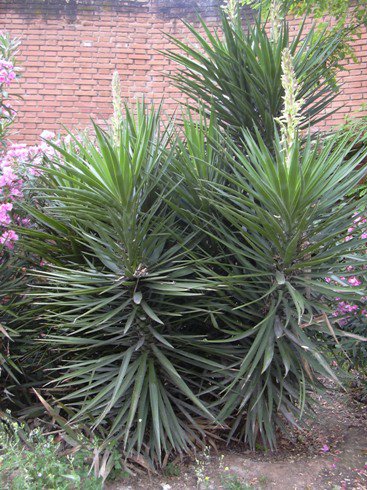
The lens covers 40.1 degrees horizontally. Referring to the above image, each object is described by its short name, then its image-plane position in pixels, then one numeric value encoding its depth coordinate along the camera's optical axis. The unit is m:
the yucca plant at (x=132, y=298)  2.29
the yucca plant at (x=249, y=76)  2.83
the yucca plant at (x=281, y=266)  2.15
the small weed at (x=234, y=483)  2.23
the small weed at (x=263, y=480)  2.35
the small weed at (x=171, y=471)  2.45
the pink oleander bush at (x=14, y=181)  2.78
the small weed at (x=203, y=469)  2.30
